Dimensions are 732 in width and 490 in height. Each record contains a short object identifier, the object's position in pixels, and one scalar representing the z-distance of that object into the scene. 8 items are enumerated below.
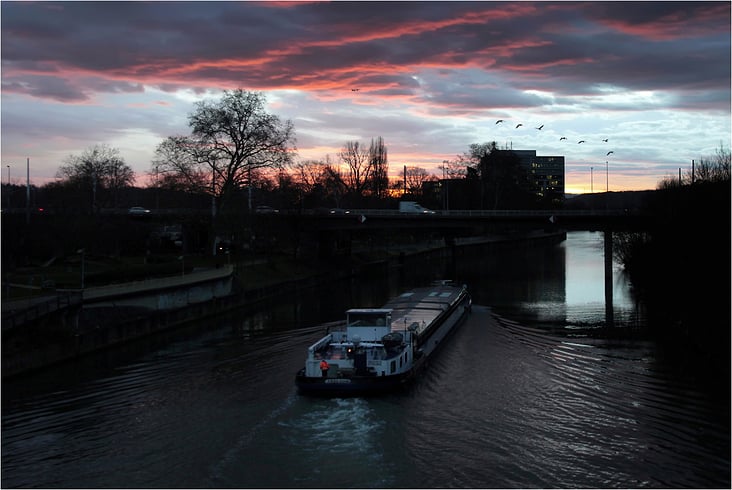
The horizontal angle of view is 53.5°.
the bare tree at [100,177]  105.47
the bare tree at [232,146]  87.06
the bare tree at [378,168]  158.12
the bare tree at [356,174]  155.75
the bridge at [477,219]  80.12
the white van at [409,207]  107.40
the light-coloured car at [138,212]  91.43
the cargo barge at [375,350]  32.94
